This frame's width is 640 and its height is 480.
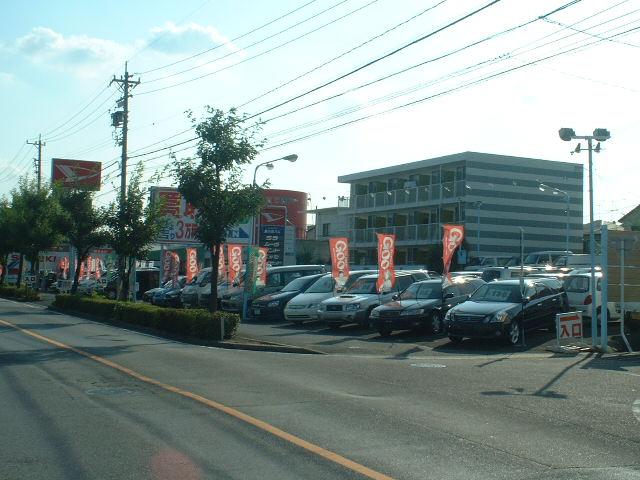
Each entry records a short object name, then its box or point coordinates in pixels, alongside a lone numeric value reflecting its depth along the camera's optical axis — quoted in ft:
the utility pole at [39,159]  189.25
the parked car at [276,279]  99.76
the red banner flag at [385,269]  76.54
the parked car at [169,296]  119.75
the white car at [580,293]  72.69
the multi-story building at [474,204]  164.04
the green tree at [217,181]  69.15
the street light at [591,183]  57.49
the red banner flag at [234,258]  102.63
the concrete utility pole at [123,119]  105.09
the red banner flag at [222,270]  109.40
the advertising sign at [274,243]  114.32
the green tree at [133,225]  99.40
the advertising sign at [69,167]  170.84
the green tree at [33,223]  143.84
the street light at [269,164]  100.27
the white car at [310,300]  81.41
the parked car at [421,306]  67.67
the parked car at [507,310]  60.59
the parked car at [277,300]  90.58
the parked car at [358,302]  74.64
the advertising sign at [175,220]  116.26
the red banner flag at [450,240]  73.10
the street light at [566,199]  148.51
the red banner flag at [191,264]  117.19
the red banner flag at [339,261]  84.89
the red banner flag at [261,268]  94.02
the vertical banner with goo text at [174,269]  123.65
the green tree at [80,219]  116.57
